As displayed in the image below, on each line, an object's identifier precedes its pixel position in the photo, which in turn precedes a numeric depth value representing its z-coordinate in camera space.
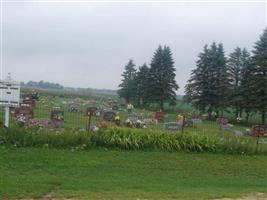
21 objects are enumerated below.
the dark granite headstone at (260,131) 19.49
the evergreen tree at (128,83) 73.88
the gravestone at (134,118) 28.33
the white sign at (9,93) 15.66
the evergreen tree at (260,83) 44.41
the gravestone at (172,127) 19.24
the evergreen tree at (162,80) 62.81
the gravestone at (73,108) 37.57
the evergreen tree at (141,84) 65.95
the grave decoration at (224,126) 28.61
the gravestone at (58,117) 19.97
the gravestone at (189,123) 30.08
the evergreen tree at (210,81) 52.88
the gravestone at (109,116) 28.68
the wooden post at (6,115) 15.32
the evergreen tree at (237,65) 53.22
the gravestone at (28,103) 32.04
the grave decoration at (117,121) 24.94
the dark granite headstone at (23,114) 18.65
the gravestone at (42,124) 17.28
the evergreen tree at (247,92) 45.70
